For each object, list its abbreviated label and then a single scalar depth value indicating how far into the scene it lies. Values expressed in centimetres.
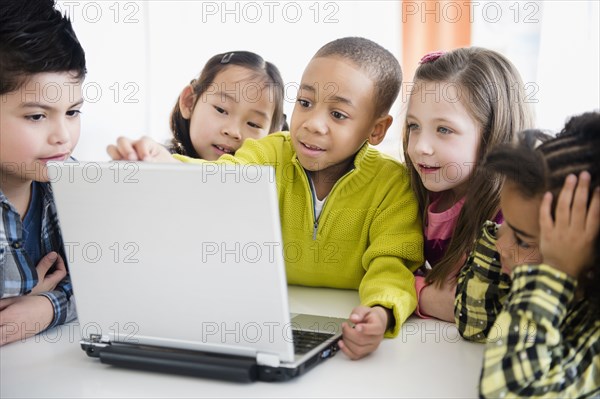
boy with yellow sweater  135
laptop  87
